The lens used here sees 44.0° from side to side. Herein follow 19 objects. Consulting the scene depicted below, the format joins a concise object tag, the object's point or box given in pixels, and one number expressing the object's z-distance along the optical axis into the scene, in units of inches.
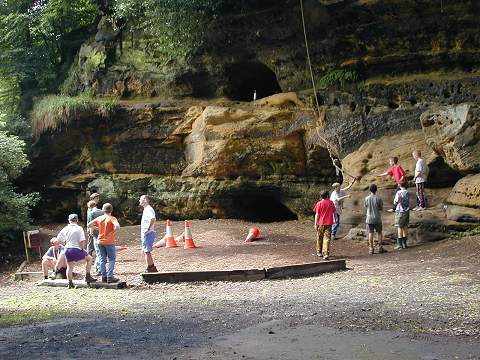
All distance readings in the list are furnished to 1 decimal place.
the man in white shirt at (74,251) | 503.2
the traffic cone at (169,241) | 727.1
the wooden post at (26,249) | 747.4
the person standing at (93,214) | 573.6
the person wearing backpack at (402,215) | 616.4
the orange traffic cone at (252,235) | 758.5
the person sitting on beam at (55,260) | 552.4
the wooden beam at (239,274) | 491.5
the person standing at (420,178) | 677.9
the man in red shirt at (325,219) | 570.9
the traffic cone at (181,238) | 760.3
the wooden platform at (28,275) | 617.9
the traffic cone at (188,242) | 710.5
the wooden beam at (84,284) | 490.0
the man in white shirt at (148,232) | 529.3
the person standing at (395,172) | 691.4
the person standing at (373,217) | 605.6
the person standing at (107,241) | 490.0
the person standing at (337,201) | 709.9
